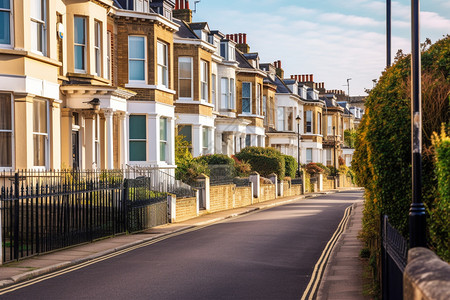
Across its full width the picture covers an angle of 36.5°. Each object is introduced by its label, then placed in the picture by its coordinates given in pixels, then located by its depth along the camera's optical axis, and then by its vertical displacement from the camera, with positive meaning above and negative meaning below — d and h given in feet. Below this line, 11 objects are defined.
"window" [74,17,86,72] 82.94 +13.08
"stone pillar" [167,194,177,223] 82.17 -6.70
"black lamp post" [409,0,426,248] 29.78 -0.38
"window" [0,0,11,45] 64.39 +12.34
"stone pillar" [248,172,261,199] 131.64 -6.59
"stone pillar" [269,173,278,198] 150.71 -6.41
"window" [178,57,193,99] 123.85 +13.62
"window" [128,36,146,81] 97.66 +13.25
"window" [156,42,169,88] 101.30 +12.91
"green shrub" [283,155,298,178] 176.55 -4.45
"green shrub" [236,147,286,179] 155.84 -2.53
